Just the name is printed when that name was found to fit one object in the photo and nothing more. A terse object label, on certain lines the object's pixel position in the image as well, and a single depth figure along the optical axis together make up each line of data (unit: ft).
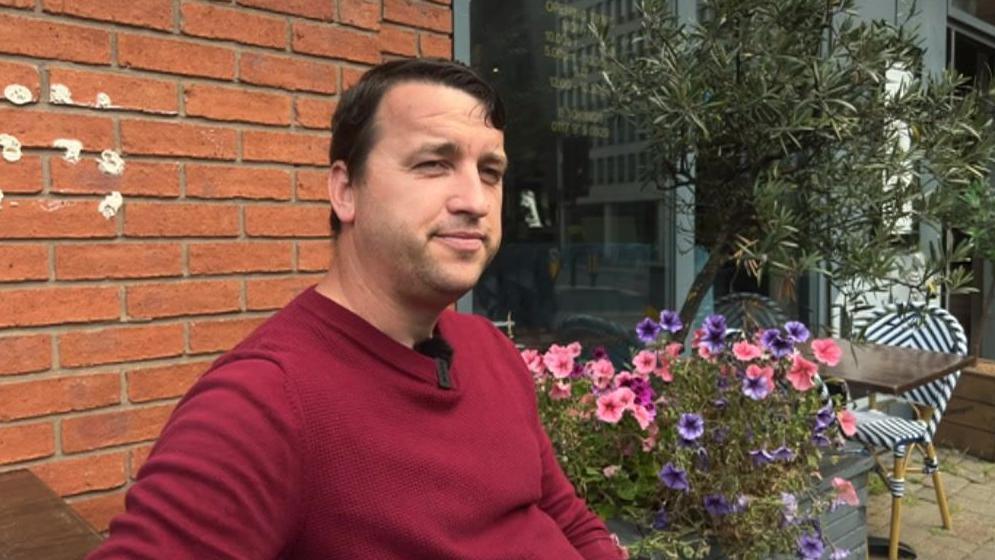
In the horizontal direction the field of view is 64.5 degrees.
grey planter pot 8.84
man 3.36
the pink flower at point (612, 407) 7.34
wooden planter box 17.84
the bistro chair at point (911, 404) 12.25
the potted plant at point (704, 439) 7.37
